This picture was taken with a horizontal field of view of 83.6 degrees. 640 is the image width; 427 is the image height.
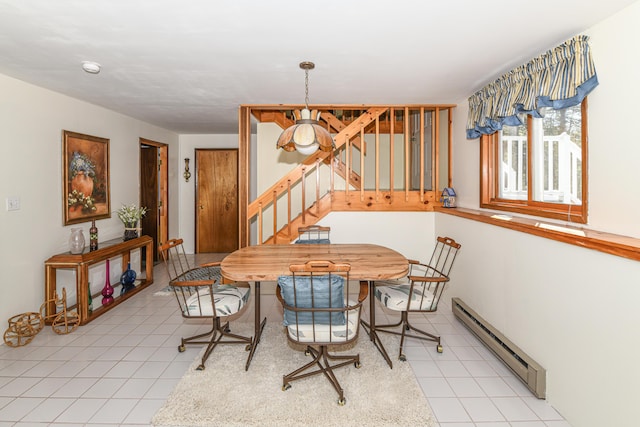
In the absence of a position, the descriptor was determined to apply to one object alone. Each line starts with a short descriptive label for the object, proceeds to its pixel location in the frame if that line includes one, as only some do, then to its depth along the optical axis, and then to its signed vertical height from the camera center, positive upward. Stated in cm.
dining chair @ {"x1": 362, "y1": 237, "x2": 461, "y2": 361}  281 -74
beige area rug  208 -120
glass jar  361 -31
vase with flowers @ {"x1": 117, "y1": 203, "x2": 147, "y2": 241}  455 -13
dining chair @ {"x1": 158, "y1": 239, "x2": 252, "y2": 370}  274 -74
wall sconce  685 +78
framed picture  383 +38
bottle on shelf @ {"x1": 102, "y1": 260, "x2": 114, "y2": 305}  402 -92
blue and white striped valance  223 +89
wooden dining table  249 -41
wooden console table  347 -62
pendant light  275 +58
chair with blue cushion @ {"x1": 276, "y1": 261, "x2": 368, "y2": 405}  216 -60
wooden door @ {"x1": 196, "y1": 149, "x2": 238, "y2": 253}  688 +19
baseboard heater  229 -106
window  251 +35
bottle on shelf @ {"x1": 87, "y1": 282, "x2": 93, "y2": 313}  370 -98
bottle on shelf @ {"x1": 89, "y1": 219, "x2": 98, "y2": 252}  389 -29
